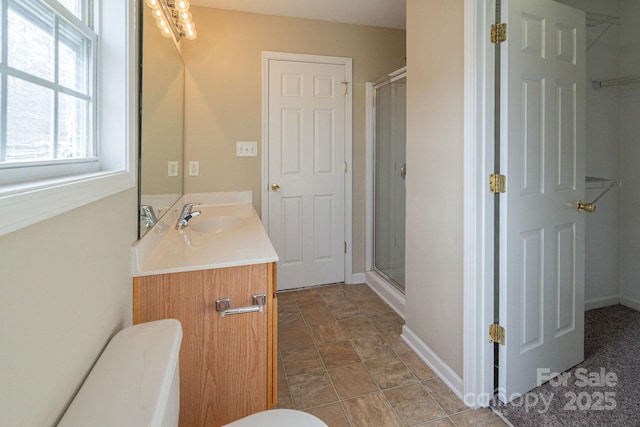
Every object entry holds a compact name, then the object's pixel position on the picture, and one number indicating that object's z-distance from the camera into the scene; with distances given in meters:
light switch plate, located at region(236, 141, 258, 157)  2.71
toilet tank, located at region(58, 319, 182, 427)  0.59
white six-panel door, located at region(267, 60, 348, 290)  2.79
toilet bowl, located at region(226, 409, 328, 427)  0.88
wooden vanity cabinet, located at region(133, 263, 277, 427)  1.20
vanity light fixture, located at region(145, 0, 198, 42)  1.53
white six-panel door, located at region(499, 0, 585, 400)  1.45
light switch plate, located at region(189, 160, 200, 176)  2.60
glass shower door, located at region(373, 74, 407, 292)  2.61
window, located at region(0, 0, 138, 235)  0.58
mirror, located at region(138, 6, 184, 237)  1.29
